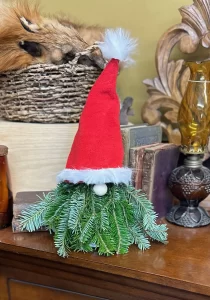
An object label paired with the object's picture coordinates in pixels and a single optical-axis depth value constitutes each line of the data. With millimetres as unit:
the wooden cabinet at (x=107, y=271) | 543
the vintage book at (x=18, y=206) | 670
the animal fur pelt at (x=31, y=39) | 698
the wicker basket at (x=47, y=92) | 715
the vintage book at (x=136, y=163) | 696
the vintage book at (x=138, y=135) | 702
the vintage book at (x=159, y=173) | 702
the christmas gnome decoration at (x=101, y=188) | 587
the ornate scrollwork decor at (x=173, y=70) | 793
